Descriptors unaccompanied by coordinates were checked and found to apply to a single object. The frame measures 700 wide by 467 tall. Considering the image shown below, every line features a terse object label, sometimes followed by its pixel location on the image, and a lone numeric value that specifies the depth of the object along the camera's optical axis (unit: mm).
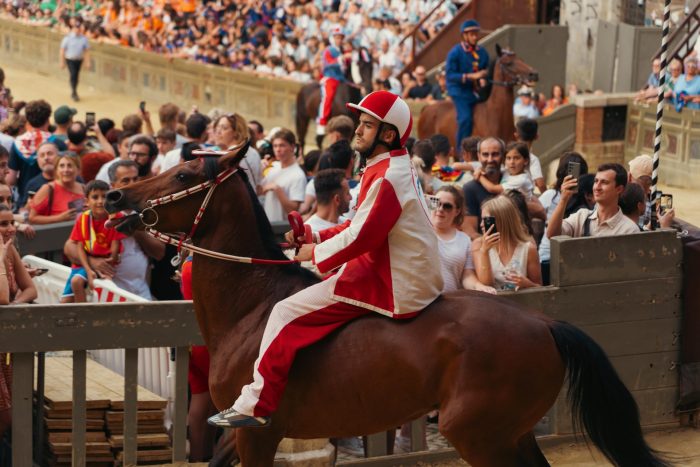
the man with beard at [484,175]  11109
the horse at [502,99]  18373
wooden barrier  7711
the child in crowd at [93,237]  9680
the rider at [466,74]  18344
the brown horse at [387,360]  6766
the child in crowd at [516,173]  11266
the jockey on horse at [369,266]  6738
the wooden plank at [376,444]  8414
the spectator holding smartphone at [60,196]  11484
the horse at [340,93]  23266
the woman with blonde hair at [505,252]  8719
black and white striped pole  9023
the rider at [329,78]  23109
